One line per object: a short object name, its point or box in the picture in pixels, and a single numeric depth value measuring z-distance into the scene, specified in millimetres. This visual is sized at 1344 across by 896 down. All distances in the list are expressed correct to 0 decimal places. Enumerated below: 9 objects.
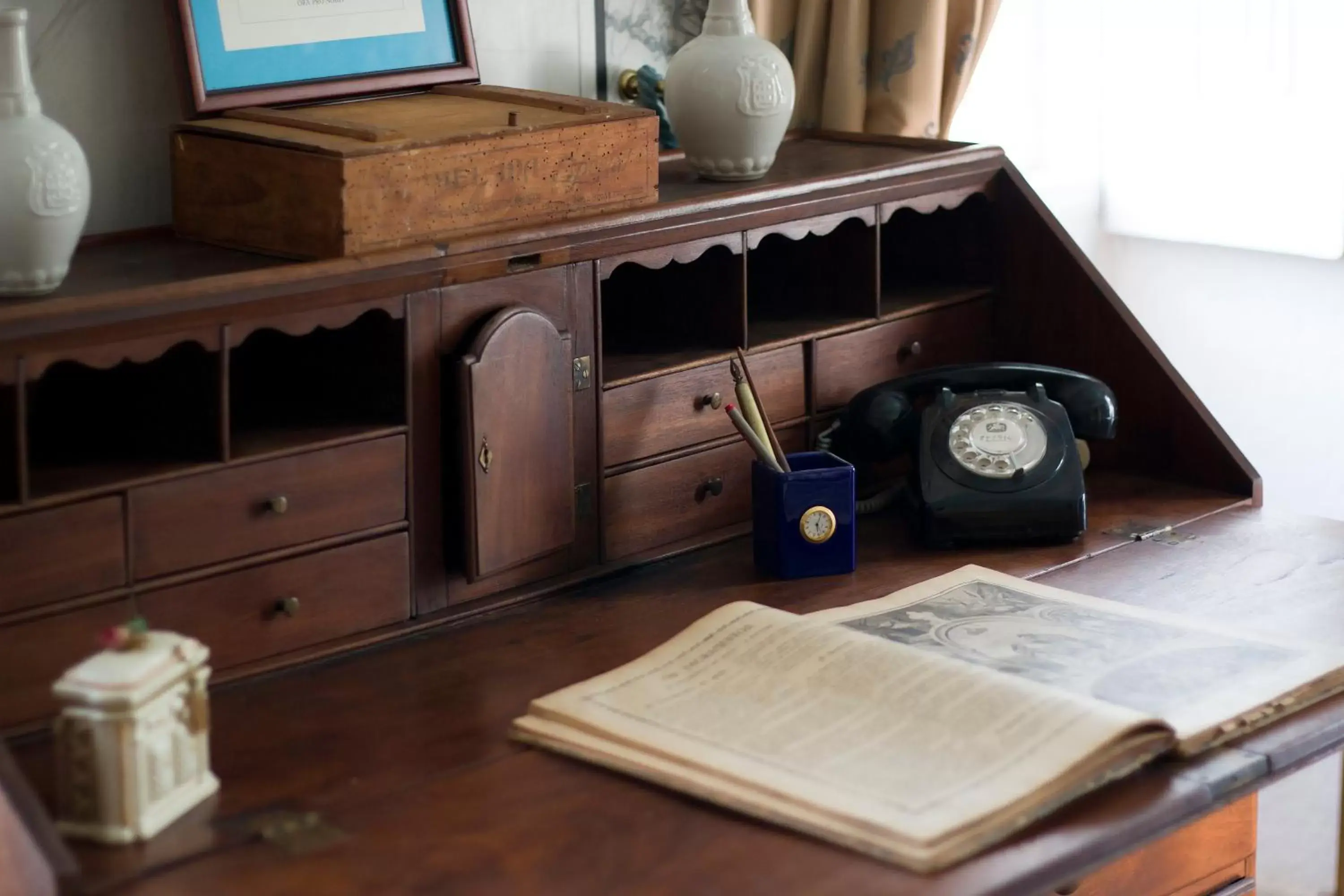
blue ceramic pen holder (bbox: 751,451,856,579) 2570
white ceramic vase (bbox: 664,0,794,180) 2676
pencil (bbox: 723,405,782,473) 2590
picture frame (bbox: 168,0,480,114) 2551
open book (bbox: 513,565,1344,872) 2157
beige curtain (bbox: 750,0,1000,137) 3106
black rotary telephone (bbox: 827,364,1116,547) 2648
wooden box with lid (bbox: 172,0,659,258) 2404
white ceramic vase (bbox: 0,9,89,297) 2285
